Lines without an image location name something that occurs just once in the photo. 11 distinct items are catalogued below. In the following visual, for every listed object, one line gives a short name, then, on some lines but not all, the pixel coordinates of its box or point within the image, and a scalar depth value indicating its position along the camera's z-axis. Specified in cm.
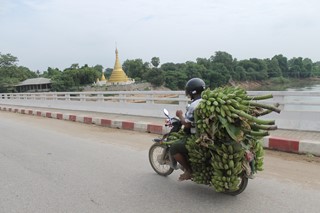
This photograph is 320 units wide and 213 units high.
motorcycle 363
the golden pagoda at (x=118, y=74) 6981
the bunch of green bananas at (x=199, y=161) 355
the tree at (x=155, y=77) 6864
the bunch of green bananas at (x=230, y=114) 319
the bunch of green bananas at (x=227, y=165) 328
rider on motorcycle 377
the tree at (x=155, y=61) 10919
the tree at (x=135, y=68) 9275
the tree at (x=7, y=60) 7375
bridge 611
